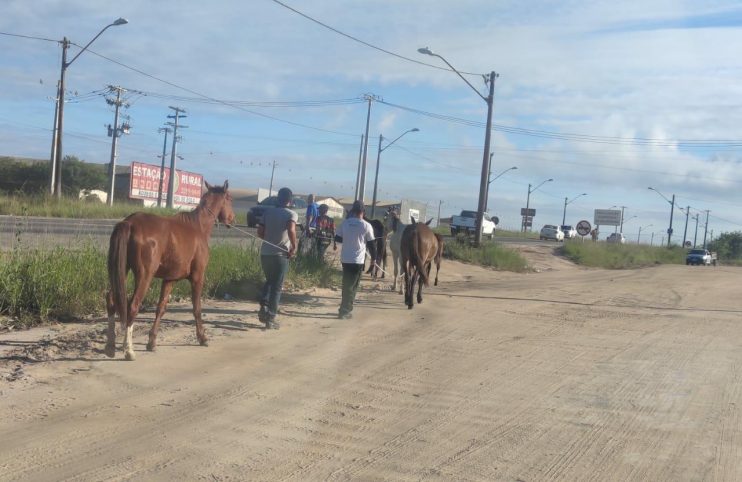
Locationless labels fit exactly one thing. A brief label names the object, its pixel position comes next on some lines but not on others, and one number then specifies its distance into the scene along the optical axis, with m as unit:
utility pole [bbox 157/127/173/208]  70.29
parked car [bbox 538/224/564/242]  78.12
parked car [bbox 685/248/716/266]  58.66
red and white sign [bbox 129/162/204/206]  74.94
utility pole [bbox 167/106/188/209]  64.25
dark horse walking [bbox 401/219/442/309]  14.17
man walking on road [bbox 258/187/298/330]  10.48
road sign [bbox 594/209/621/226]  85.25
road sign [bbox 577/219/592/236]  45.59
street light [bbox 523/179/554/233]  89.09
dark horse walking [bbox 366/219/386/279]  18.58
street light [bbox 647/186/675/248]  80.34
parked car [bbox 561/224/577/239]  87.01
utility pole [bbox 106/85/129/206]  57.63
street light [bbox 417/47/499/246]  30.20
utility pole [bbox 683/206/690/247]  97.94
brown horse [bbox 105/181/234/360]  7.71
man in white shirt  12.02
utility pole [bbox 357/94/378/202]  49.47
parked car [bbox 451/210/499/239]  49.47
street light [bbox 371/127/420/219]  54.56
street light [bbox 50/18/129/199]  36.78
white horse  17.38
